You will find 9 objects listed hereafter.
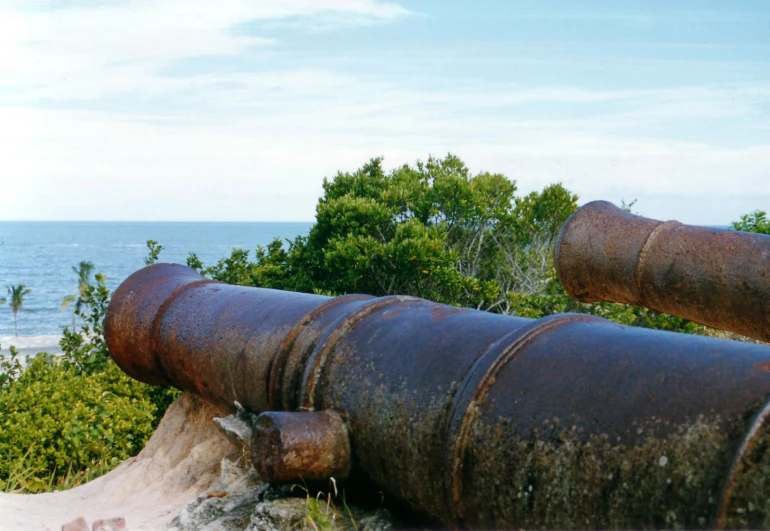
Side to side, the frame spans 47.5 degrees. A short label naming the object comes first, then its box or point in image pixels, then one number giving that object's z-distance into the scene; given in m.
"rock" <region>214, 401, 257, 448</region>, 3.95
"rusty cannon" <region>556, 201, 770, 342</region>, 4.75
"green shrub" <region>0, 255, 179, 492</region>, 7.75
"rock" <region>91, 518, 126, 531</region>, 4.07
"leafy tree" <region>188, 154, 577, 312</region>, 11.62
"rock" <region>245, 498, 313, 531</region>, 3.33
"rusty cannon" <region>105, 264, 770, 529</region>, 2.12
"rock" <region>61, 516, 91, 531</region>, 4.03
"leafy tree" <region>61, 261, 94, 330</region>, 43.95
